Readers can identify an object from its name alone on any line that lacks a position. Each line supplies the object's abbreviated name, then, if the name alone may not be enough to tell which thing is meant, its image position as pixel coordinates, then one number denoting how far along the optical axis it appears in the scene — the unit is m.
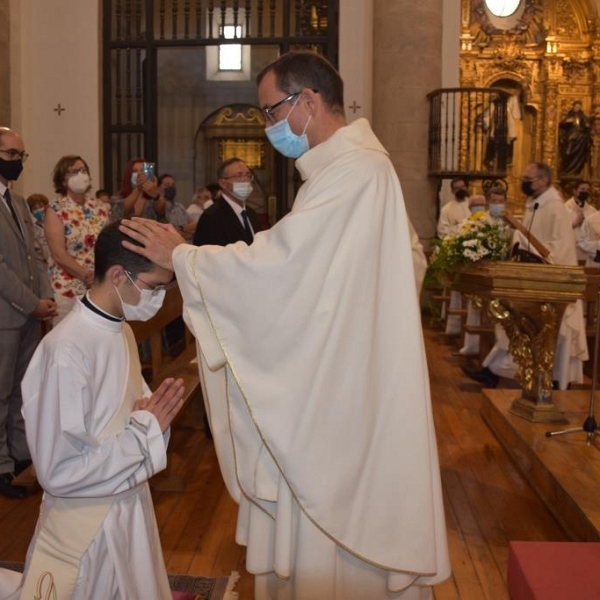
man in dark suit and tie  5.79
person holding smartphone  6.59
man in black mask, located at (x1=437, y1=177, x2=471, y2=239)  11.25
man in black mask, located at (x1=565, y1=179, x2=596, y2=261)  12.92
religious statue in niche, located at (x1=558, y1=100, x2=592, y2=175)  17.70
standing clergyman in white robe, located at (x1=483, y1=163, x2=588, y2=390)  7.05
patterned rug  3.48
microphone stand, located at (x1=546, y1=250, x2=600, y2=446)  5.04
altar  5.44
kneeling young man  2.25
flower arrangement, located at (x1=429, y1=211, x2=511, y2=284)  5.68
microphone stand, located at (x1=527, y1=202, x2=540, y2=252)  6.98
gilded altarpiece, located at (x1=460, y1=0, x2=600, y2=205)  17.70
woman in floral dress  5.61
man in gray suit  4.52
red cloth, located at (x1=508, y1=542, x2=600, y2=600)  2.89
